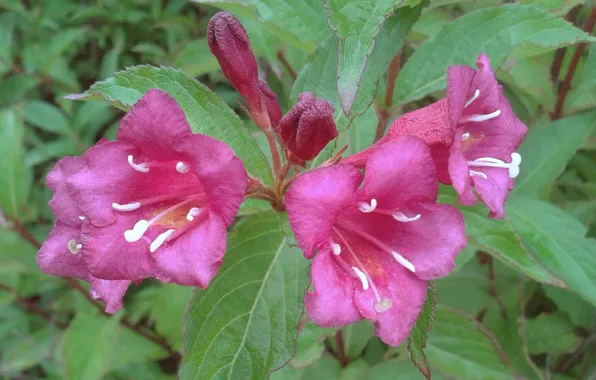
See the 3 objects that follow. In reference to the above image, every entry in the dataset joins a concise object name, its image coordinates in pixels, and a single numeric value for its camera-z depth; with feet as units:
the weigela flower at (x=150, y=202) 0.28
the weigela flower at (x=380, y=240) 0.28
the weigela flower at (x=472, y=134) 0.29
